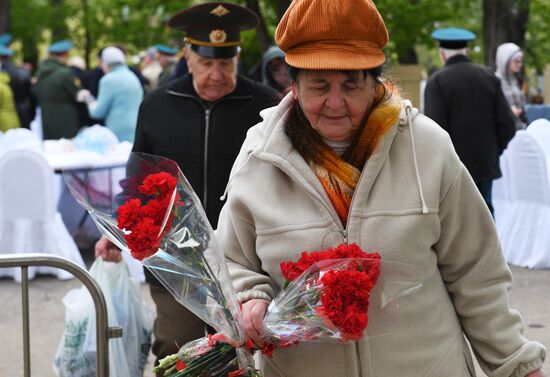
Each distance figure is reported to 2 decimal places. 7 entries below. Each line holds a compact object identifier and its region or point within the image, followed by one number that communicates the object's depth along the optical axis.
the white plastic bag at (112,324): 5.11
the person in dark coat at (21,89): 15.95
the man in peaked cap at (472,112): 8.57
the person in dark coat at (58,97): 14.03
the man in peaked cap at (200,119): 4.52
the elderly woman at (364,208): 2.58
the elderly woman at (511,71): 12.28
